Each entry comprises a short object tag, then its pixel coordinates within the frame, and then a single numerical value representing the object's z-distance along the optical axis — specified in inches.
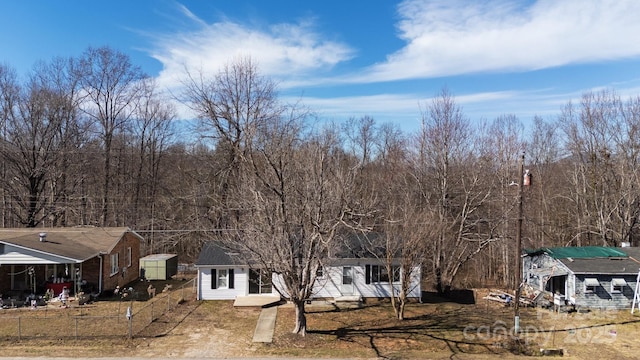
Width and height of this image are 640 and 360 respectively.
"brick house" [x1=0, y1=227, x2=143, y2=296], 802.8
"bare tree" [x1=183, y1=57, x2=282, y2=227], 1240.2
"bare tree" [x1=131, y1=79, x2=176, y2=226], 1498.5
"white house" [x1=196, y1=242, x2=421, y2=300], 896.3
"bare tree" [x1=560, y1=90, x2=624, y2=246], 1226.7
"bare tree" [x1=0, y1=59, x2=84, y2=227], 1243.2
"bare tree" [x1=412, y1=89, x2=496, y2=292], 1037.8
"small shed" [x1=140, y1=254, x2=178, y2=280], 1116.5
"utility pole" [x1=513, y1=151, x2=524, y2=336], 683.1
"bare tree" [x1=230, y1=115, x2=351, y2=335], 625.0
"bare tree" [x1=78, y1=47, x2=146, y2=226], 1413.6
